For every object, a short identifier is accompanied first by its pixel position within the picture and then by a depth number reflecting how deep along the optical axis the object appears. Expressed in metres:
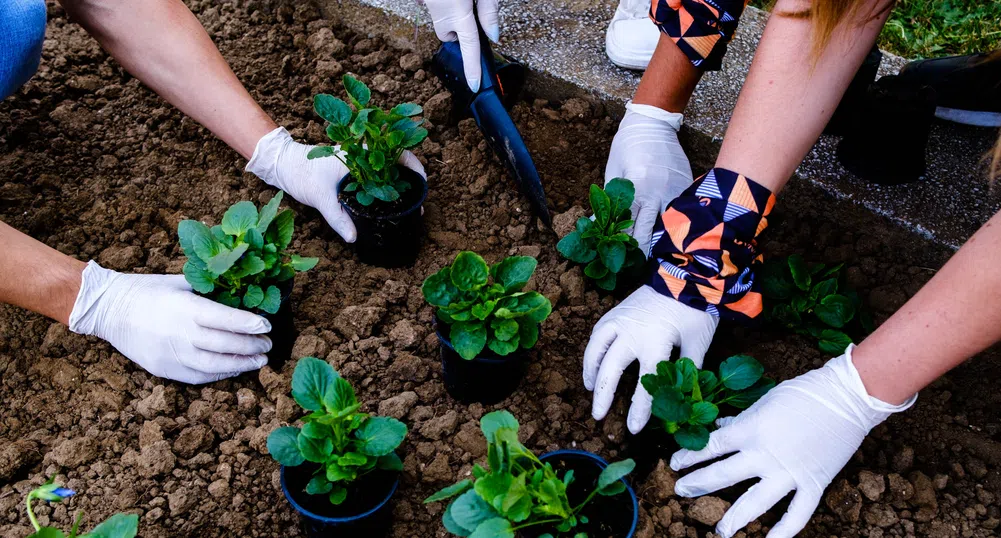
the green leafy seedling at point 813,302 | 1.98
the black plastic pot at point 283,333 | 1.95
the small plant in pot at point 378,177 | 1.96
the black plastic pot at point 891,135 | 2.19
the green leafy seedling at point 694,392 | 1.56
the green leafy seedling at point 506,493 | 1.32
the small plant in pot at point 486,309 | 1.64
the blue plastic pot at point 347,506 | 1.54
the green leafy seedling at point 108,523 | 1.25
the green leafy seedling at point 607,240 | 1.98
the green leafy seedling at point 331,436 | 1.46
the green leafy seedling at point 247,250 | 1.79
